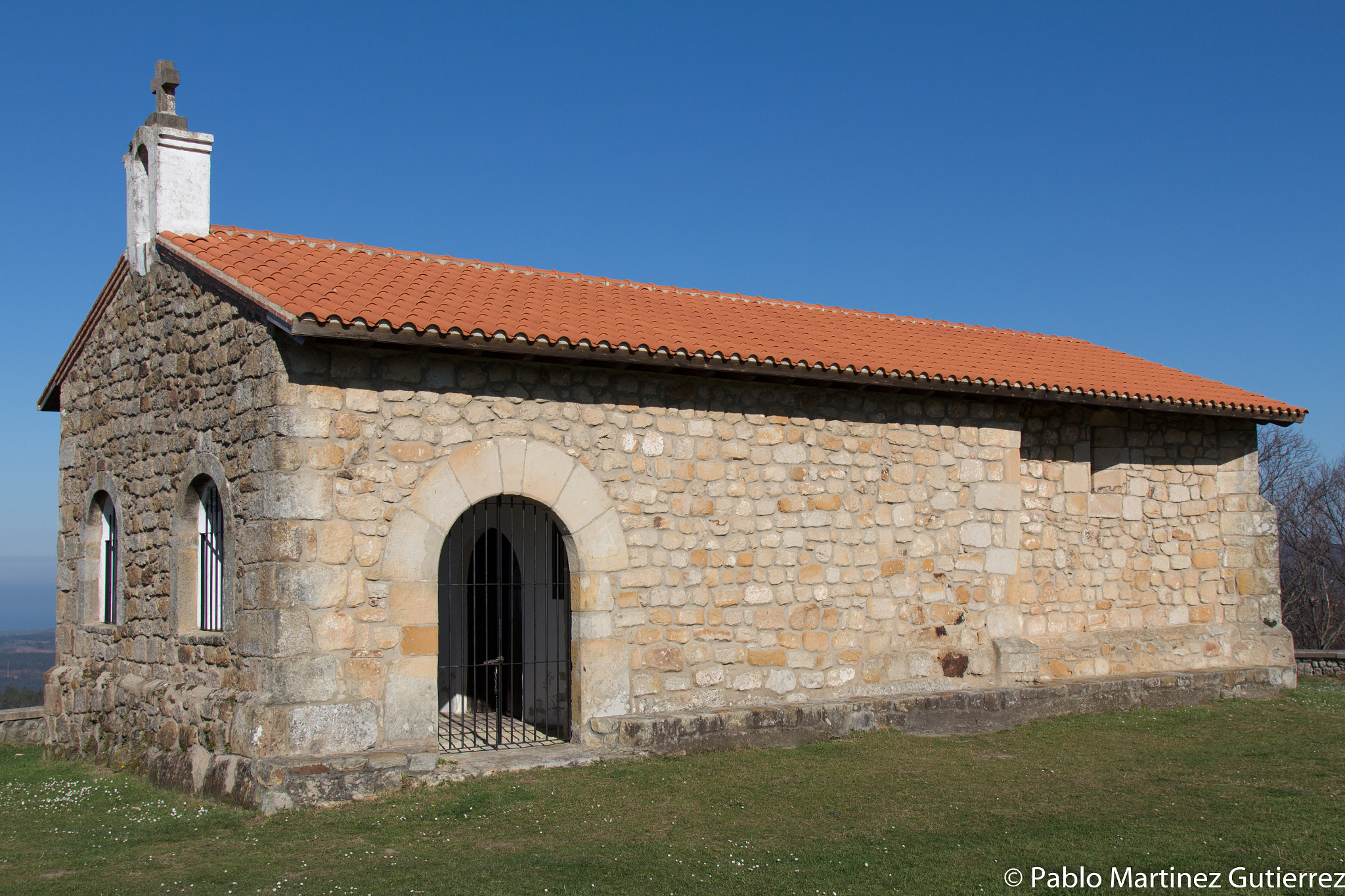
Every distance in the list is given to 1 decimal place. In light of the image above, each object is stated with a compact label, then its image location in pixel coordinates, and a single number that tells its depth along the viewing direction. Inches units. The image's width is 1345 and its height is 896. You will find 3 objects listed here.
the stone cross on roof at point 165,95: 366.3
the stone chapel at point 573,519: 293.3
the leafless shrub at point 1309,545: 967.6
